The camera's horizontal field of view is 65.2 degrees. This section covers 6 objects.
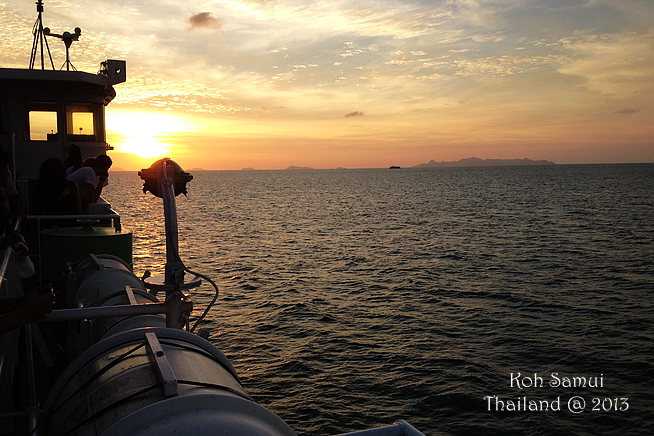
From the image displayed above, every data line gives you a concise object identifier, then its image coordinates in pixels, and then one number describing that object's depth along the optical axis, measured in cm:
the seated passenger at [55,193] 1026
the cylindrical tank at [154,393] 313
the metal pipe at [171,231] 490
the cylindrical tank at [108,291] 541
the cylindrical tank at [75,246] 936
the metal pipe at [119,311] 452
